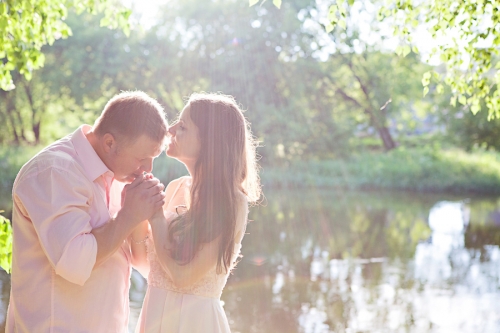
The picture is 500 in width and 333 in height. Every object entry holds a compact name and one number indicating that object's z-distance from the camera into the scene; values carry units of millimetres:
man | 1945
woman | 2359
